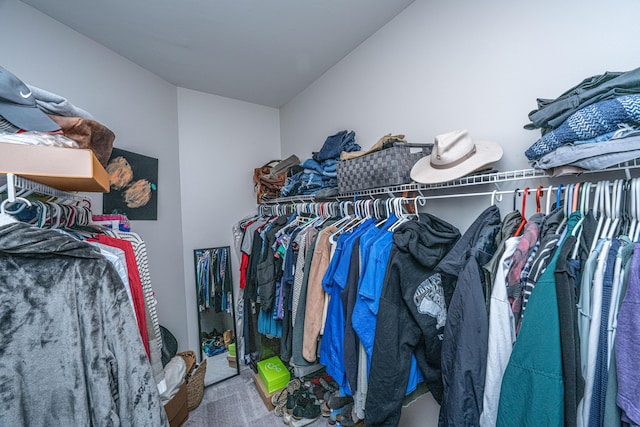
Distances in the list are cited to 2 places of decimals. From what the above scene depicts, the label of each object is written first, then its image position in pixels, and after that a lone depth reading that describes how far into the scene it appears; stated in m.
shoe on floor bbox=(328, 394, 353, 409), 1.70
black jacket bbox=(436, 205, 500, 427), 0.79
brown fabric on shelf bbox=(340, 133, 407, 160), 1.31
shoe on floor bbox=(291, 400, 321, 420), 1.71
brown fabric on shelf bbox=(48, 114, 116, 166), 0.85
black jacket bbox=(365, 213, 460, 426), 0.98
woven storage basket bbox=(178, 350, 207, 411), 1.90
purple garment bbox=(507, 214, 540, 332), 0.74
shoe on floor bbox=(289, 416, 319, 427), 1.68
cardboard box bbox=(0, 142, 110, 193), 0.66
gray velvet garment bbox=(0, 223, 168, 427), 0.67
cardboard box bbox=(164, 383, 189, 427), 1.61
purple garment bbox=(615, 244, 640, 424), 0.53
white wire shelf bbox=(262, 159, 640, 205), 0.77
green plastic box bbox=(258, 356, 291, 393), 1.95
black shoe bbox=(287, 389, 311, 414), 1.77
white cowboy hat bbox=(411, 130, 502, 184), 1.00
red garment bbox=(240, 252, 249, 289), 2.20
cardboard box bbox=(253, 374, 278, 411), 1.89
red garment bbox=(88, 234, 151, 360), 1.03
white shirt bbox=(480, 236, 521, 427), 0.75
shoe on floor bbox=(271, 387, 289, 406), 1.87
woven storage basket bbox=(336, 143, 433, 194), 1.23
